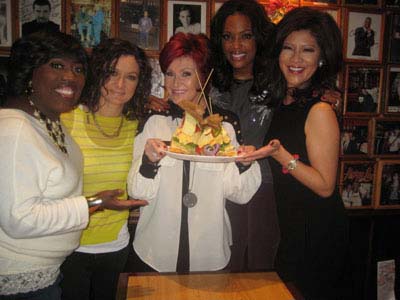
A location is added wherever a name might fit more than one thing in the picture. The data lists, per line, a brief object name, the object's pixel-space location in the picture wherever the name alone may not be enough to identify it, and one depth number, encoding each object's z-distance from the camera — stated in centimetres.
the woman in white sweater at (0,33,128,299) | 145
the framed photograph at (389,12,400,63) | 361
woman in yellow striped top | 207
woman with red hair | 209
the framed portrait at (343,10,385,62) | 357
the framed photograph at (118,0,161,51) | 333
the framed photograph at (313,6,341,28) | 350
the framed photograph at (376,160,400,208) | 383
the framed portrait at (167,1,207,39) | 336
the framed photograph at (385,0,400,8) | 358
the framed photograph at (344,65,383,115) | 364
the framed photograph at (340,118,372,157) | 372
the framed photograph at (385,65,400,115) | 368
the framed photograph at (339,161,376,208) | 377
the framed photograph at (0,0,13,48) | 319
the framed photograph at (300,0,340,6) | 350
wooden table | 156
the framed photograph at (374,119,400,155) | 375
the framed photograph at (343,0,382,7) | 353
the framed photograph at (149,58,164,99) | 355
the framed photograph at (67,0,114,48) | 326
